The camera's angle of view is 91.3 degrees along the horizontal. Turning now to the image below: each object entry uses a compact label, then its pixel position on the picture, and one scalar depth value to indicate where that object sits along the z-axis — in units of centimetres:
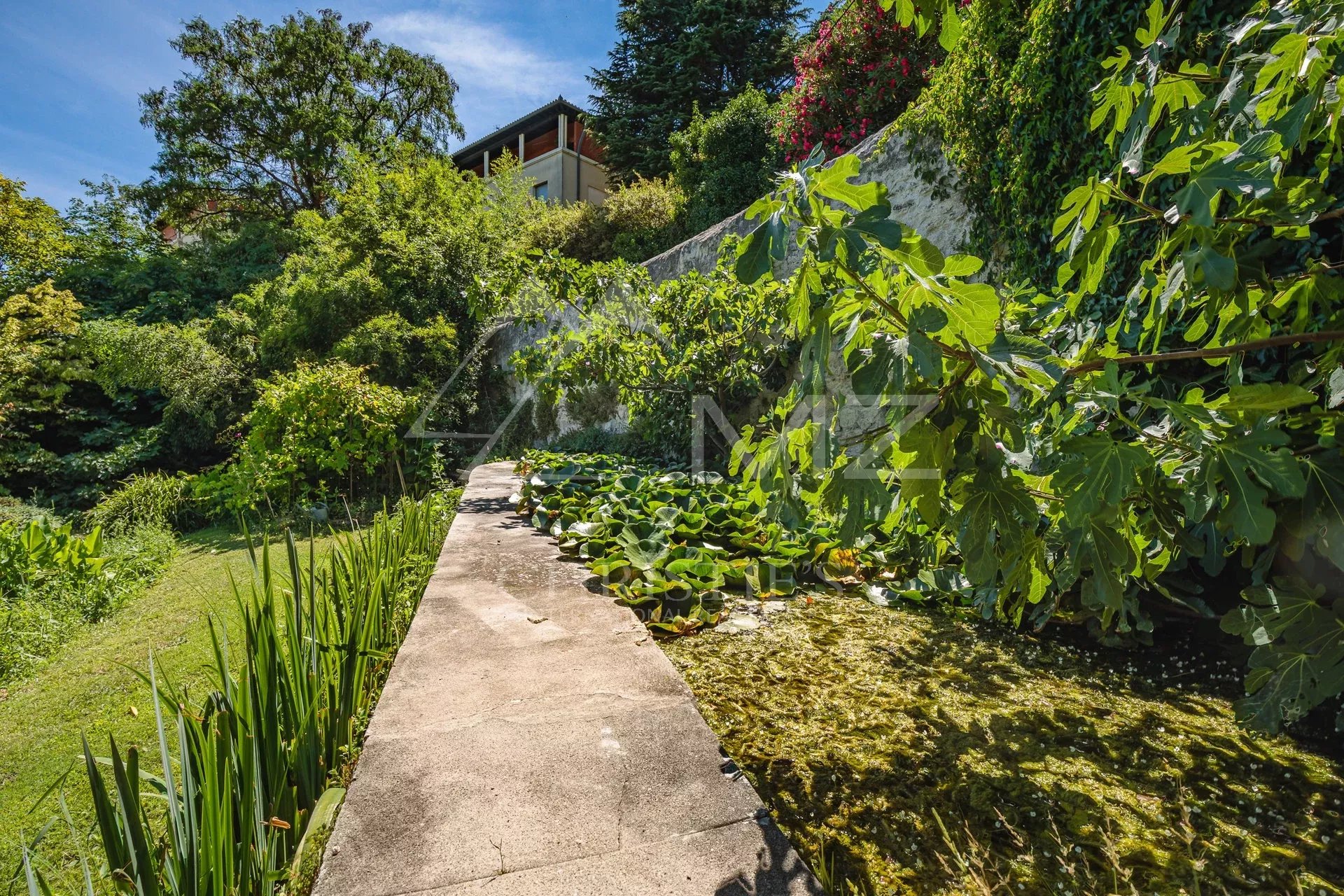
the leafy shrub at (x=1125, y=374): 105
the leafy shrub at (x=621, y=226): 1159
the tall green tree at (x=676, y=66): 1432
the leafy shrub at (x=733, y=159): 1072
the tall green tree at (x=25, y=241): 1363
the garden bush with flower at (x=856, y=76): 727
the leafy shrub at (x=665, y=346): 453
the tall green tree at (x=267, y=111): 1870
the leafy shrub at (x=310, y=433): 720
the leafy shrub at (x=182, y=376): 1012
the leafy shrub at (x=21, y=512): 817
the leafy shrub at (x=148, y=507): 770
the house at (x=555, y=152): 1958
